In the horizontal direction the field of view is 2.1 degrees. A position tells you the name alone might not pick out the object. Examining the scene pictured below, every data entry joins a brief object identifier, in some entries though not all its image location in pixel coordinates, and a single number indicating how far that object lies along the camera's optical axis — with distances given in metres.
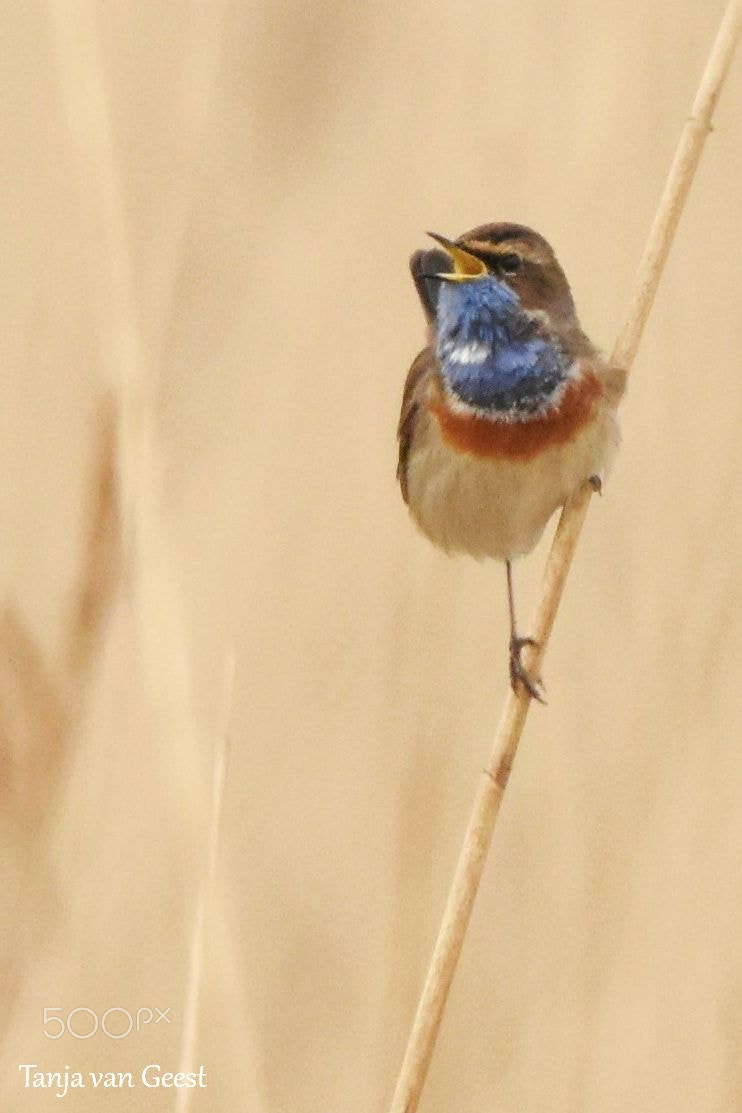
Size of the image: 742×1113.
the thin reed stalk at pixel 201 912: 4.02
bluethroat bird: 4.08
